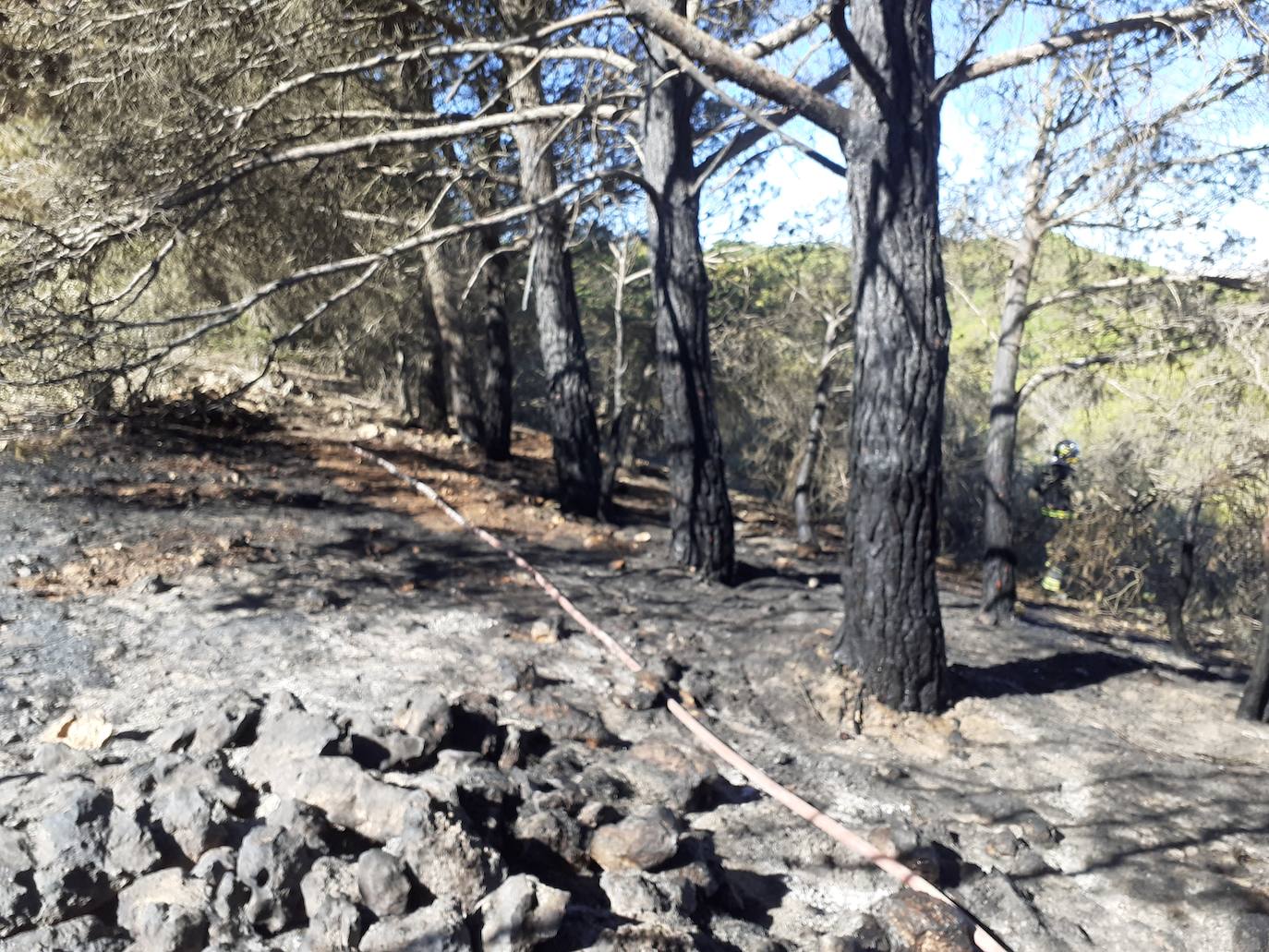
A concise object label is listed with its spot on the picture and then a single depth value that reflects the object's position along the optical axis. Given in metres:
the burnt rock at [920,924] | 3.55
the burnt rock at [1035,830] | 4.62
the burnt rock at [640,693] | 5.58
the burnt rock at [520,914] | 3.09
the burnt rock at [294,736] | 3.89
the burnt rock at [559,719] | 5.05
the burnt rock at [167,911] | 2.89
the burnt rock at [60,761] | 3.75
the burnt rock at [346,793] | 3.55
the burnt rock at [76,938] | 2.80
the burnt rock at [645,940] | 3.16
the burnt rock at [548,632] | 6.37
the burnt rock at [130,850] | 3.13
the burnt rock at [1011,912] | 3.88
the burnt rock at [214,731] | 4.03
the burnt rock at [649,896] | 3.47
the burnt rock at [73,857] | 2.97
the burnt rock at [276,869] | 3.11
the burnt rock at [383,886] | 3.17
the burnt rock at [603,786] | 4.42
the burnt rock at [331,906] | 3.03
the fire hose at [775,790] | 3.93
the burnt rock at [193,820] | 3.29
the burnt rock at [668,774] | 4.60
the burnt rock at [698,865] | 3.70
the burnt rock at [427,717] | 4.34
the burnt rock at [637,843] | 3.78
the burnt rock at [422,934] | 2.97
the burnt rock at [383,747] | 4.12
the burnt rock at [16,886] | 2.89
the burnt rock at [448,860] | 3.29
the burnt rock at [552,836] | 3.85
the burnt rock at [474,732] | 4.48
